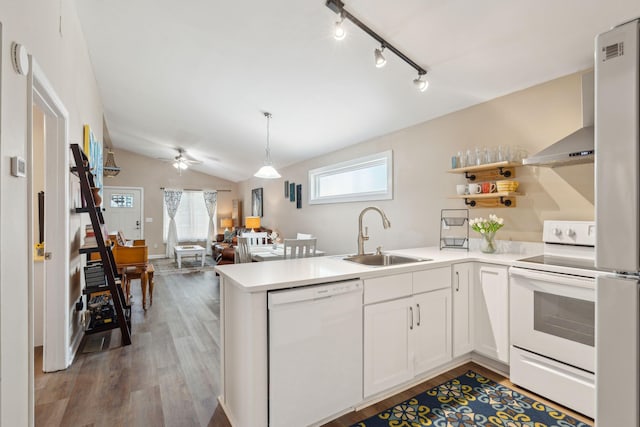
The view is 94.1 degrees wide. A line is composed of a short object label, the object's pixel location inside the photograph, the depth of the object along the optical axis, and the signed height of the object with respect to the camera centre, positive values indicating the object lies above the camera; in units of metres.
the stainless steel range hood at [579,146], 1.90 +0.43
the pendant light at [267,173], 4.02 +0.53
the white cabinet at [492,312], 2.22 -0.78
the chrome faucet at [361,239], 2.39 -0.22
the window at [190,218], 8.82 -0.17
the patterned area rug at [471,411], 1.75 -1.25
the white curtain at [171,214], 8.66 -0.04
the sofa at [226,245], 5.40 -0.77
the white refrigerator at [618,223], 0.68 -0.03
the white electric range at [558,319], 1.78 -0.70
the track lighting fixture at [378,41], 1.97 +1.27
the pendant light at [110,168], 5.31 +0.79
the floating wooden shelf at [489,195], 2.59 +0.15
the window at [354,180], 4.05 +0.51
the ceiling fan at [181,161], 6.61 +1.19
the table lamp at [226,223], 9.07 -0.33
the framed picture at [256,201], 7.92 +0.30
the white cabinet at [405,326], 1.88 -0.79
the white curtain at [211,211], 9.17 +0.04
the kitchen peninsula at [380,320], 1.51 -0.71
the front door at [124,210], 8.05 +0.08
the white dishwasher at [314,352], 1.52 -0.77
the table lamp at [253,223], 7.29 -0.26
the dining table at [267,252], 3.76 -0.55
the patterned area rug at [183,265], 6.48 -1.28
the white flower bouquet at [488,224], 2.57 -0.11
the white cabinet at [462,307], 2.35 -0.76
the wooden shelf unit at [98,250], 2.67 -0.36
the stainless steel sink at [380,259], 2.47 -0.41
